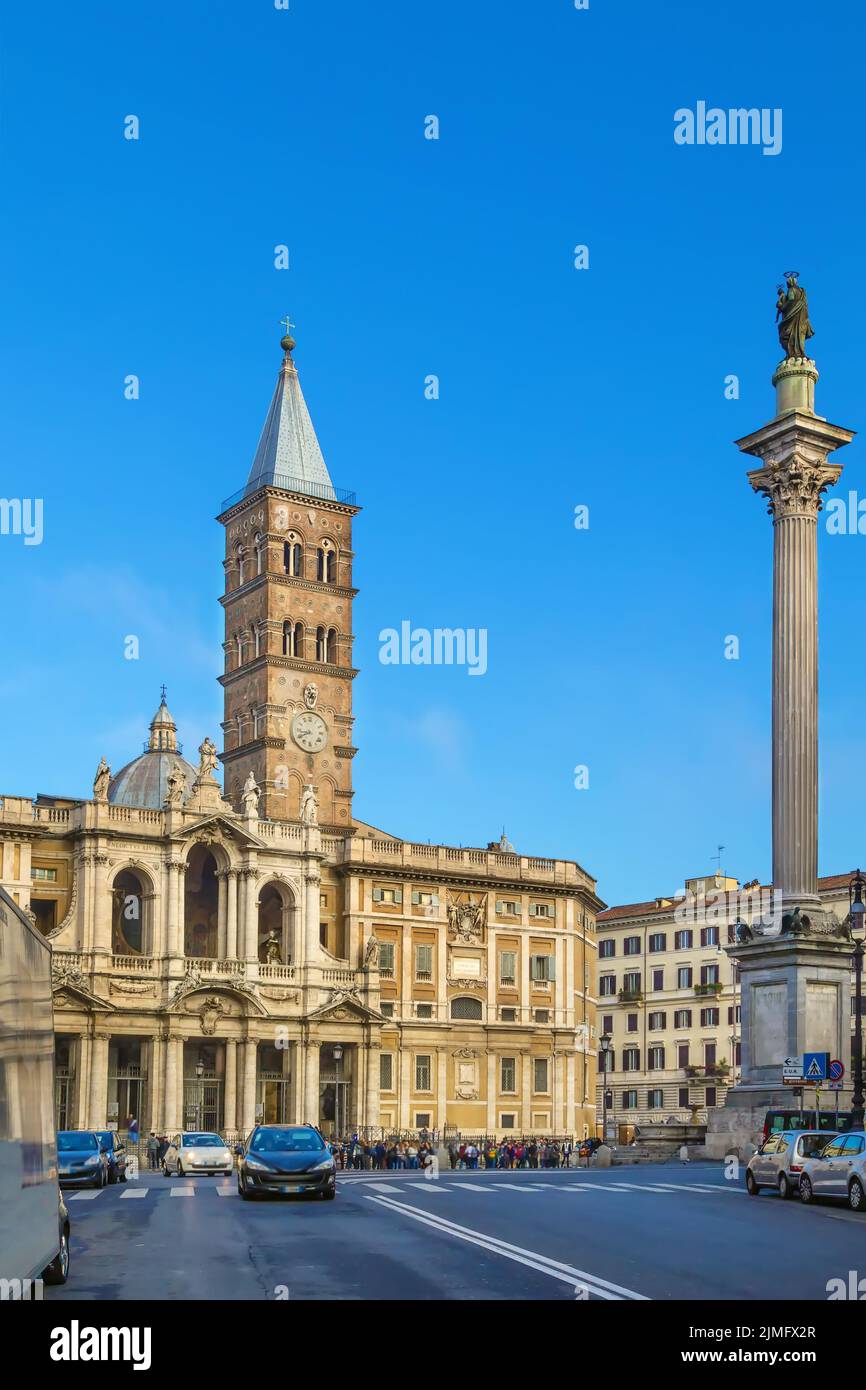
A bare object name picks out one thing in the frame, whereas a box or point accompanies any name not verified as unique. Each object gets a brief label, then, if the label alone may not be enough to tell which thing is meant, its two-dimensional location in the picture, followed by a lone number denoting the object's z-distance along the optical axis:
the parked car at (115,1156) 41.53
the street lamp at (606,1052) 106.94
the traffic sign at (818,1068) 36.12
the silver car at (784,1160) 30.19
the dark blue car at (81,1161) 36.84
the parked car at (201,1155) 45.00
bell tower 89.56
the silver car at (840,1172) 27.20
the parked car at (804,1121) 36.62
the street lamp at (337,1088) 82.00
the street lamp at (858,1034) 37.31
